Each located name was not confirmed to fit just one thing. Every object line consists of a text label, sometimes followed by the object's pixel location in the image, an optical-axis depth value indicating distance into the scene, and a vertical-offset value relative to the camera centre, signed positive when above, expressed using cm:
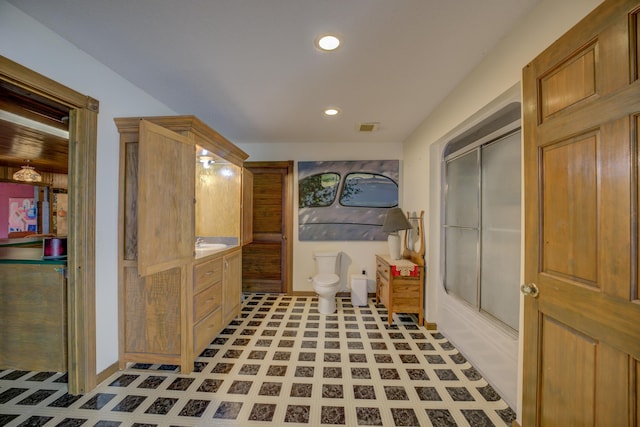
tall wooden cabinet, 189 -37
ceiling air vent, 307 +110
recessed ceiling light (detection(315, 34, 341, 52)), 156 +110
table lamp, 313 -16
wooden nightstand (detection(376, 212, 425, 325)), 285 -86
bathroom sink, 274 -38
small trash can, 349 -110
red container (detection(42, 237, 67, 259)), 193 -26
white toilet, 316 -87
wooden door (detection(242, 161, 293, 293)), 396 -32
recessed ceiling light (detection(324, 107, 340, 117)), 264 +111
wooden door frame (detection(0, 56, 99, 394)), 174 -19
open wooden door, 83 -5
